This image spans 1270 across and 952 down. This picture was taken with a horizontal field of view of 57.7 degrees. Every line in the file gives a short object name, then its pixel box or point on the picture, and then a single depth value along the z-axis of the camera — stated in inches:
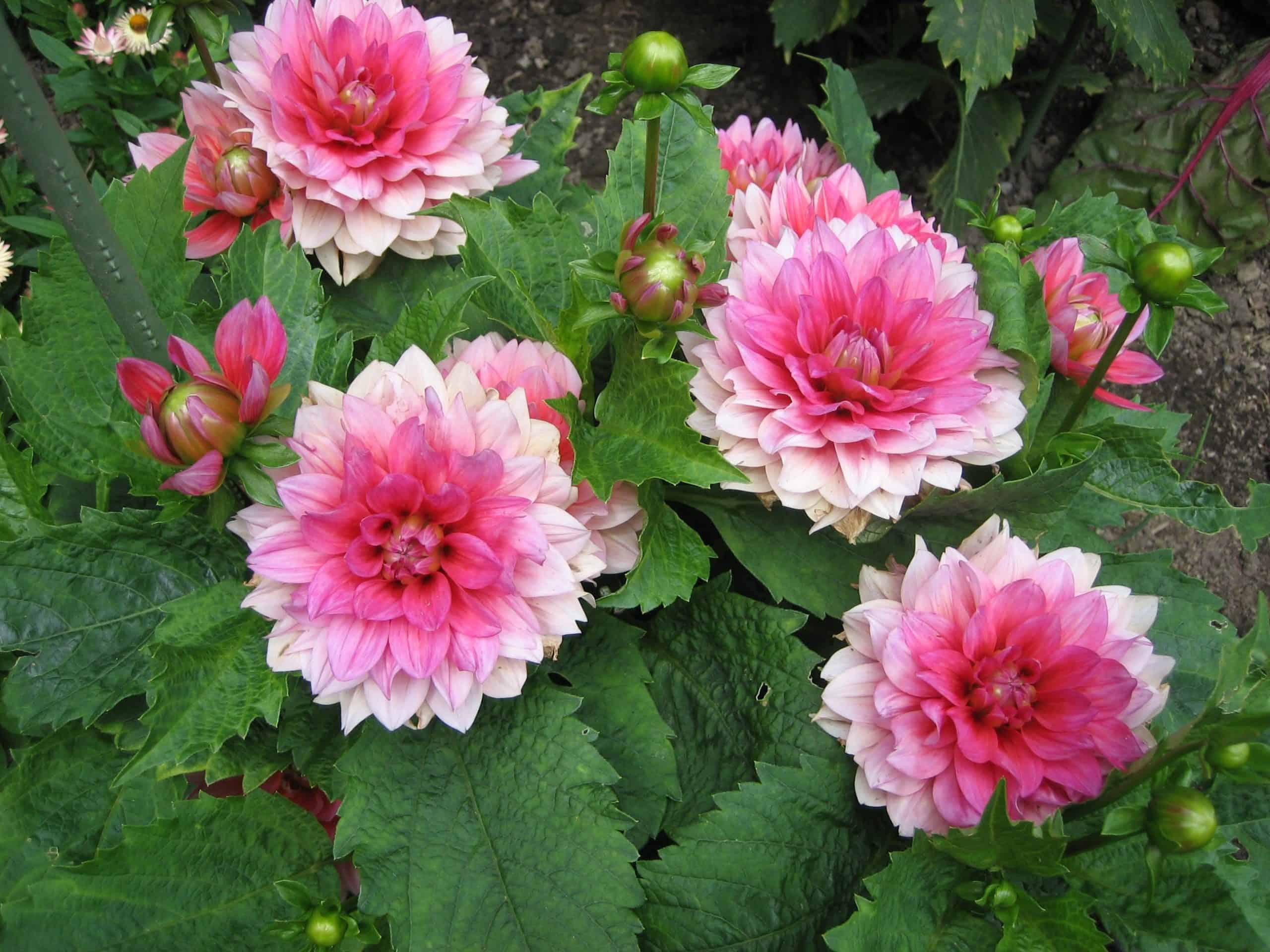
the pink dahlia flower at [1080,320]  16.8
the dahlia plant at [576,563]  12.8
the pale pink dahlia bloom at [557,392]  14.4
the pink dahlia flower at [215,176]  16.9
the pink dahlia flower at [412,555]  12.5
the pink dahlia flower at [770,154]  19.8
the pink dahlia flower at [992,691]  13.8
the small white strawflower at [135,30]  28.5
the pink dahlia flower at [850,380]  14.1
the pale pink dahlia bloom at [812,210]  16.4
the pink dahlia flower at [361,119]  15.9
